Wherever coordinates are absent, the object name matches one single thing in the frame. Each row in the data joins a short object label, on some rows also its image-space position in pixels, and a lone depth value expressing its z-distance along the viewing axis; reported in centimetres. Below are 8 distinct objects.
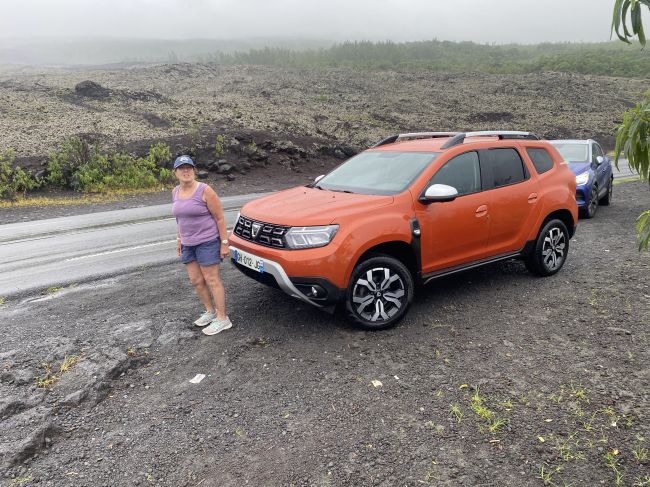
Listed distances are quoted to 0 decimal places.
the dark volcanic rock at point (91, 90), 3072
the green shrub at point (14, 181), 1672
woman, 467
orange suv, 454
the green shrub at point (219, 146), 2189
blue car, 999
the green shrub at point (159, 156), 2070
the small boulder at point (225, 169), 2069
